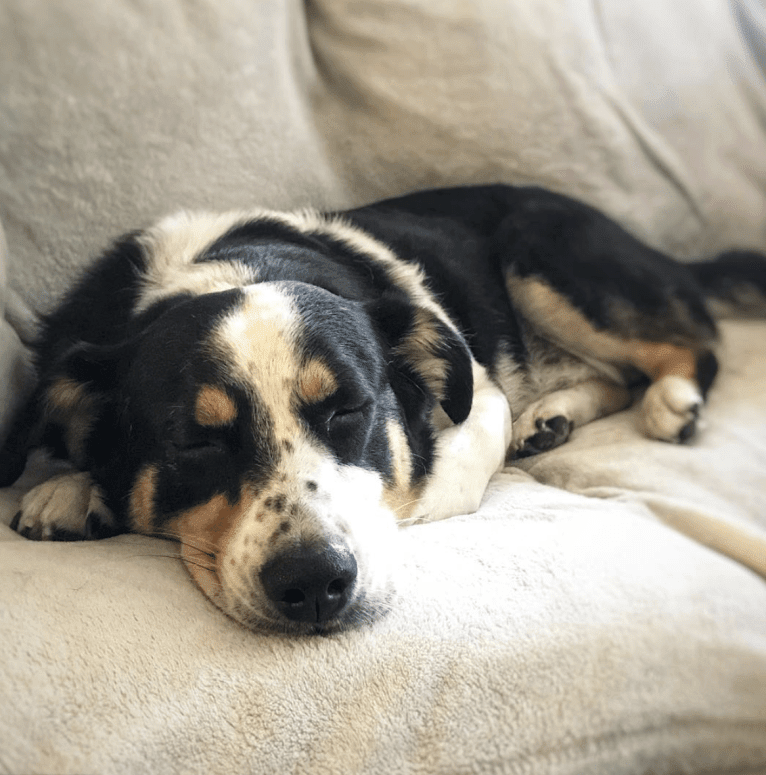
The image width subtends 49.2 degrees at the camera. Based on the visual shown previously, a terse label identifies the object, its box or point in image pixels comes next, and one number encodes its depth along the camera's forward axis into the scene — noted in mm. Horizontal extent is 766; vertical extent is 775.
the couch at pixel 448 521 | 290
